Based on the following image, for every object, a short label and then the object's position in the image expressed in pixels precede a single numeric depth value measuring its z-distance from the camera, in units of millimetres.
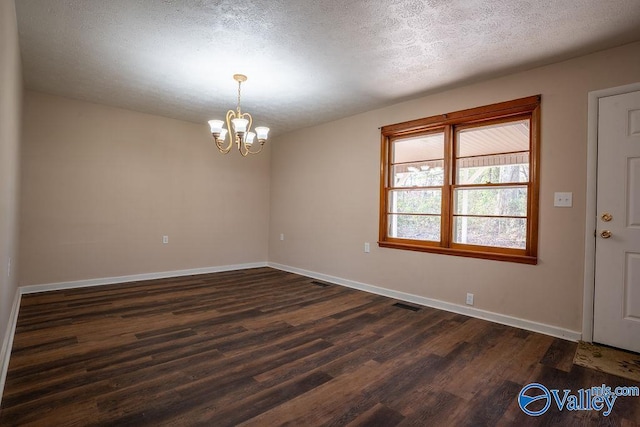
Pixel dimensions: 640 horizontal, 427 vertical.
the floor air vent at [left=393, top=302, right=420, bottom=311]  3729
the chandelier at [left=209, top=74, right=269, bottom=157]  3283
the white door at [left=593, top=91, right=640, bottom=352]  2600
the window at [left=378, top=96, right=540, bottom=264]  3232
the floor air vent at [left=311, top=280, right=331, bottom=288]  4730
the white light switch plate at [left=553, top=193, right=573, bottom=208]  2887
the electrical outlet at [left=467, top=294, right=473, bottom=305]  3500
